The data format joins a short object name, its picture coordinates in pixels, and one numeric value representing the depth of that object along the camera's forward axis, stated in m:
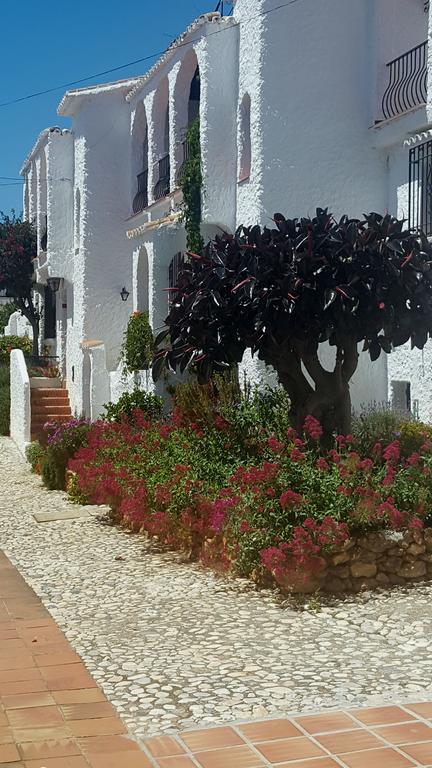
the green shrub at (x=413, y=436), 10.37
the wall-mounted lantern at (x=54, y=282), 23.44
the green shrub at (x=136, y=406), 15.12
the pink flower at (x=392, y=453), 8.24
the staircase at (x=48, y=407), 20.43
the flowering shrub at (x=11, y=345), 26.05
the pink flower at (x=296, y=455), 8.29
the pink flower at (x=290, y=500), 7.61
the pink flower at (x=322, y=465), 8.10
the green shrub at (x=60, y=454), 13.90
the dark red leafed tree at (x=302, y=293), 9.28
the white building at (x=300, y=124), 13.23
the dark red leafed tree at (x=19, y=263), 27.00
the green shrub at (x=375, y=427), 10.46
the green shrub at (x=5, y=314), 37.16
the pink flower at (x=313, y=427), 8.74
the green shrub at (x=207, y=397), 12.81
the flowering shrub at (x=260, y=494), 7.60
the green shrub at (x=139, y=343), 16.56
